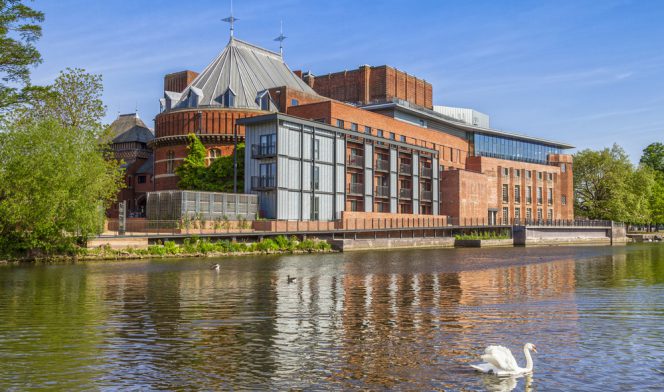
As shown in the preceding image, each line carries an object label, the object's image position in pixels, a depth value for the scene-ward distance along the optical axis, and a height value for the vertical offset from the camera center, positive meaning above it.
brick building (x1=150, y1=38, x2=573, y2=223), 63.44 +9.97
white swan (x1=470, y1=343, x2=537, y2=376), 11.42 -2.44
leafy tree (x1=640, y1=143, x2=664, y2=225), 114.25 +9.58
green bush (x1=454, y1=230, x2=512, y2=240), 77.00 -1.05
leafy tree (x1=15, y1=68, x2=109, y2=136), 52.84 +10.04
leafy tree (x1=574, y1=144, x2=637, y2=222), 103.81 +7.43
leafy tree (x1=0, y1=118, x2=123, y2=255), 38.22 +2.25
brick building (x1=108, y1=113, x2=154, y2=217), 93.25 +11.16
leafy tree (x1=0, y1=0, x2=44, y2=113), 36.66 +10.01
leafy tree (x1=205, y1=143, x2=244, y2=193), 66.62 +5.45
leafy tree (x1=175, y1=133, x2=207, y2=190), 70.06 +6.43
